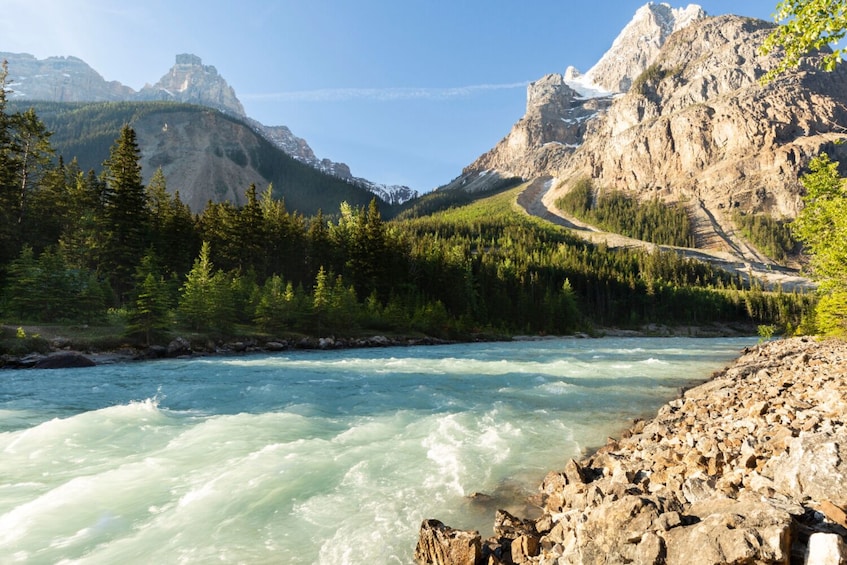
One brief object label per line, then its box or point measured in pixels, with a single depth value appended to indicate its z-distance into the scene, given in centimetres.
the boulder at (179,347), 3741
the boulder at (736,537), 395
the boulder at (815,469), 537
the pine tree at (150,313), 3688
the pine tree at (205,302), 4372
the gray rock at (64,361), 2819
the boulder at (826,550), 367
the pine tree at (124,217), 5125
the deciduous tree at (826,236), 2478
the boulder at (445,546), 630
